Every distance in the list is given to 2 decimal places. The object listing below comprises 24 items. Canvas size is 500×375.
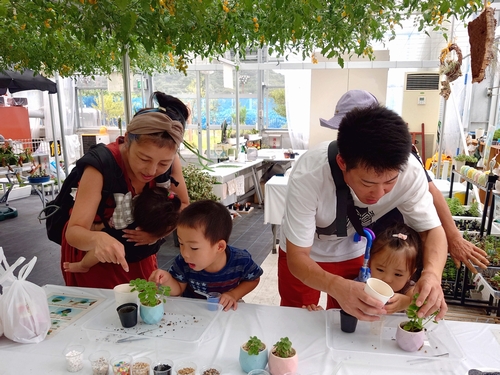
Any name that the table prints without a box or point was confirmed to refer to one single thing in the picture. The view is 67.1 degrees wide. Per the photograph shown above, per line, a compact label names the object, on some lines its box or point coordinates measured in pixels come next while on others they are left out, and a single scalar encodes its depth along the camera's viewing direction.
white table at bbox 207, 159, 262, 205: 5.00
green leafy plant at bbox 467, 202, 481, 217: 3.48
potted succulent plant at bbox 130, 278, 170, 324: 1.30
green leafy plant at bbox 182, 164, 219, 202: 4.11
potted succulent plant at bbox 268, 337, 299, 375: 1.05
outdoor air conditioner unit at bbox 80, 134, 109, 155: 9.71
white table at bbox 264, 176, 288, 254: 4.13
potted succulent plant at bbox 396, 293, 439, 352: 1.17
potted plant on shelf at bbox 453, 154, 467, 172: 4.65
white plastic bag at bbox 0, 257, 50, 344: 1.22
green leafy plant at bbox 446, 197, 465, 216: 3.52
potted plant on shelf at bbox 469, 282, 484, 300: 3.15
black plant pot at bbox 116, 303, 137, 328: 1.30
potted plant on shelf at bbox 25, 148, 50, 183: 5.69
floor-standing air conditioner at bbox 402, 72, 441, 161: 7.78
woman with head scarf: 1.42
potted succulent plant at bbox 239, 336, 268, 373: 1.07
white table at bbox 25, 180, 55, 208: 5.71
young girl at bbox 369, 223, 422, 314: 1.49
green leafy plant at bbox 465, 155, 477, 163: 4.63
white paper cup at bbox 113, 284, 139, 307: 1.39
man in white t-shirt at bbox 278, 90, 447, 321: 1.15
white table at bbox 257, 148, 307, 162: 6.57
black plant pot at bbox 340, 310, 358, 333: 1.27
